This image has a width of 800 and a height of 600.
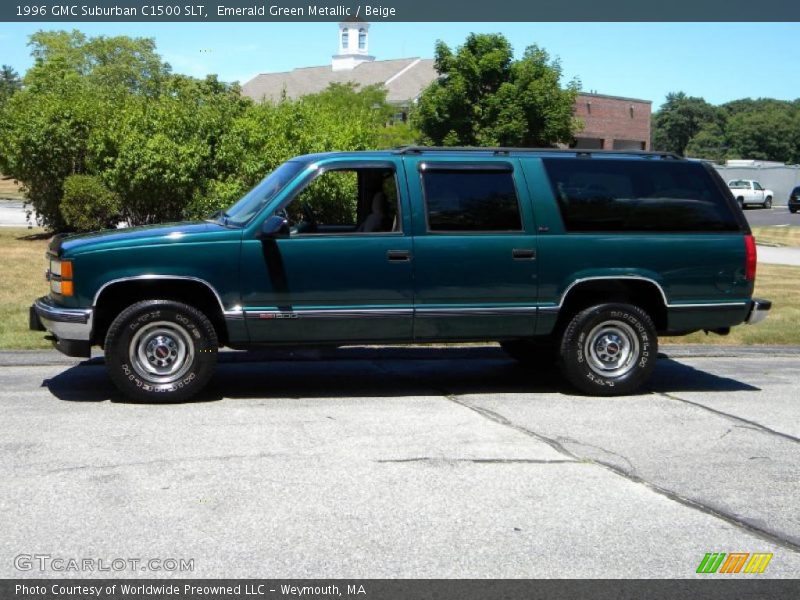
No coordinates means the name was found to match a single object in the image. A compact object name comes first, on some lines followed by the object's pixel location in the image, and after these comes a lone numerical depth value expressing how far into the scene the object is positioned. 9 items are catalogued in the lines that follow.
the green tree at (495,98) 41.72
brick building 64.50
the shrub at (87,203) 19.64
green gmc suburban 7.70
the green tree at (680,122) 133.38
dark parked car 55.06
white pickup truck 60.03
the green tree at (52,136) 20.64
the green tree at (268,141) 16.44
